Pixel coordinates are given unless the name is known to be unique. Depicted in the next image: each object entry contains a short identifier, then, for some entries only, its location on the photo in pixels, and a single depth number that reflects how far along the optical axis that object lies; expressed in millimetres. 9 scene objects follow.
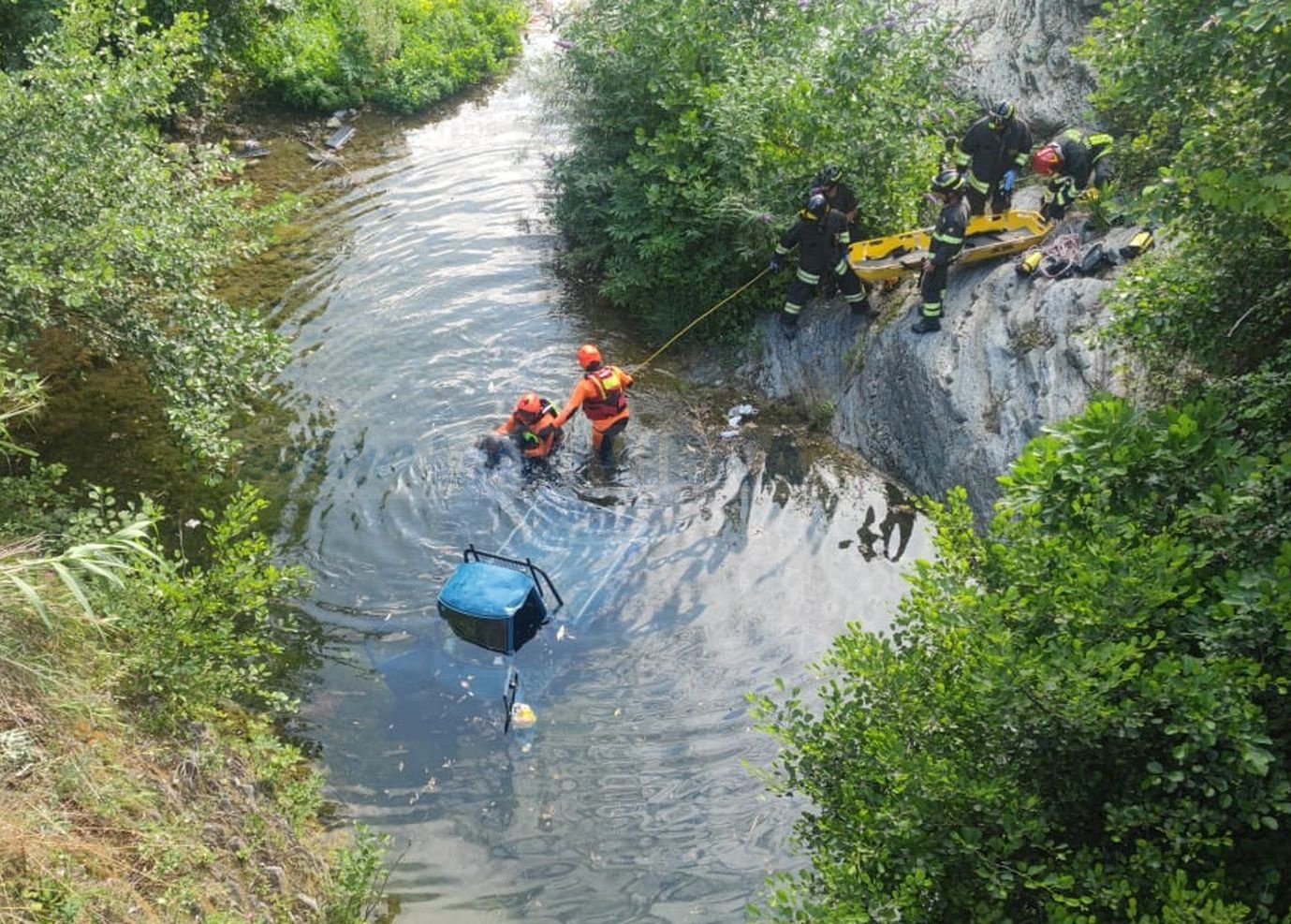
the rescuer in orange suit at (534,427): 10711
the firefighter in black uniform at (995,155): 11000
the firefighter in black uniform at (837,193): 10953
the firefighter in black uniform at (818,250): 11172
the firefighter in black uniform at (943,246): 10484
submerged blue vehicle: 8570
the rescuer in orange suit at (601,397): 10688
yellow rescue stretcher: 11047
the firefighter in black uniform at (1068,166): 11117
